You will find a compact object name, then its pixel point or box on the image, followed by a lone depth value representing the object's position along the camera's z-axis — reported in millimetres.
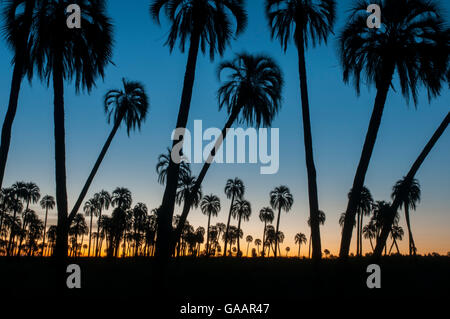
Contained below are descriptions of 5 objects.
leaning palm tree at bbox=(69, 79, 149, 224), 23750
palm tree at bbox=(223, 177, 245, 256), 67812
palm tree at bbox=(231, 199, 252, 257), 80800
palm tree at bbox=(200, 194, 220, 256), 73312
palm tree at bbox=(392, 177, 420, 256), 46406
